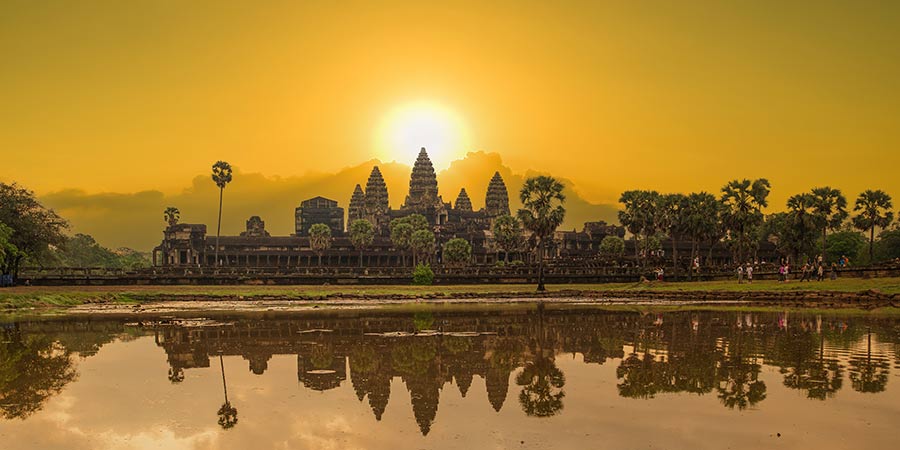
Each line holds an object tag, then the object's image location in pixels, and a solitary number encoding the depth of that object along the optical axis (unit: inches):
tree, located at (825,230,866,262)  4471.0
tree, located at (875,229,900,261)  3944.4
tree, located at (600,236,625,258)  5241.1
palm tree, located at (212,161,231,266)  3897.6
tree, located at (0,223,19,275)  2295.2
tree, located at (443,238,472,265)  4862.2
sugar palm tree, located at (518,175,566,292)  2807.6
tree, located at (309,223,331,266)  4948.3
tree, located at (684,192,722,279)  3053.6
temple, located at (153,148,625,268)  5012.3
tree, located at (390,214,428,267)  4879.2
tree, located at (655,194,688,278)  3125.0
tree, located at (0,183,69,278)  2706.7
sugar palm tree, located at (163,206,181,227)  5132.9
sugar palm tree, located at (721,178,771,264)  2923.2
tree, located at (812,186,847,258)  2898.6
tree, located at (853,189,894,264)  3324.3
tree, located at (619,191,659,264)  3289.9
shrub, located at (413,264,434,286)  3041.3
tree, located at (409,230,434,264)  4783.5
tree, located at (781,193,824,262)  2962.6
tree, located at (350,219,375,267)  5093.5
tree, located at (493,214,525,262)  4953.3
